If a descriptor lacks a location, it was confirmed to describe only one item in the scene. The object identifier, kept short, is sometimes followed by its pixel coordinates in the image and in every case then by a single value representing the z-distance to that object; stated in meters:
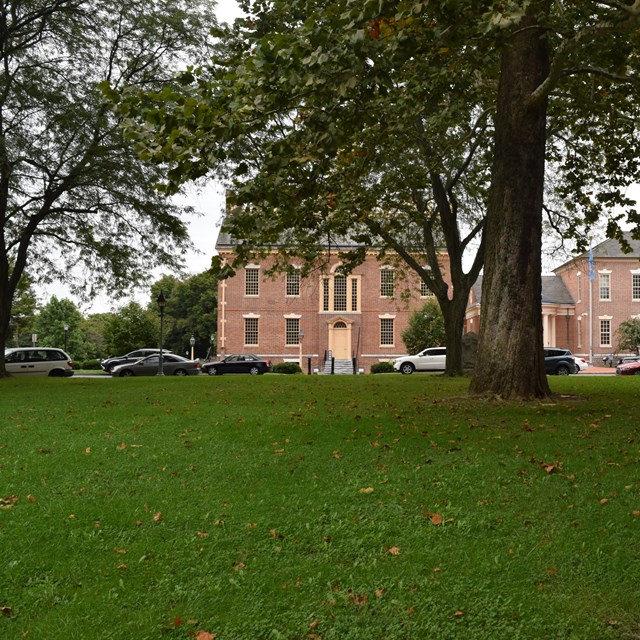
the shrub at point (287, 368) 44.41
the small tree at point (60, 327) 79.12
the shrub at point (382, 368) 44.44
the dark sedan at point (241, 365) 41.08
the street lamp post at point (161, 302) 30.30
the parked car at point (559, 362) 35.91
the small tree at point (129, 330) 45.28
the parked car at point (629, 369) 37.97
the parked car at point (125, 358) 39.94
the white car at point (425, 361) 39.94
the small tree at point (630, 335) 51.09
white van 34.66
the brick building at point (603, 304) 55.69
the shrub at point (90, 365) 52.59
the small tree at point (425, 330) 47.81
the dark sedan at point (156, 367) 36.59
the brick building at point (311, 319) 53.00
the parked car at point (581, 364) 40.50
